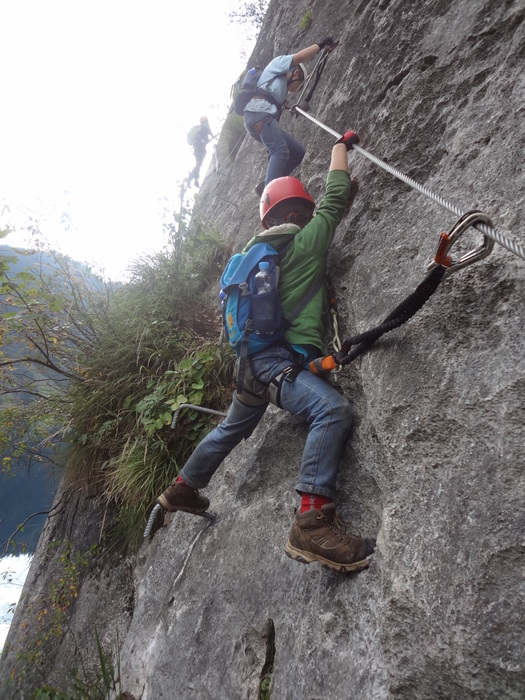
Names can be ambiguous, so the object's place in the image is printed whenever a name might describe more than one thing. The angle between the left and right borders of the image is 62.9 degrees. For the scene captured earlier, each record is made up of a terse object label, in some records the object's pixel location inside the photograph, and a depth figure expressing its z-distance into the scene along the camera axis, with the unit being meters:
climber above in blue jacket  4.77
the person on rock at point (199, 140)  11.59
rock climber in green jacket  2.06
